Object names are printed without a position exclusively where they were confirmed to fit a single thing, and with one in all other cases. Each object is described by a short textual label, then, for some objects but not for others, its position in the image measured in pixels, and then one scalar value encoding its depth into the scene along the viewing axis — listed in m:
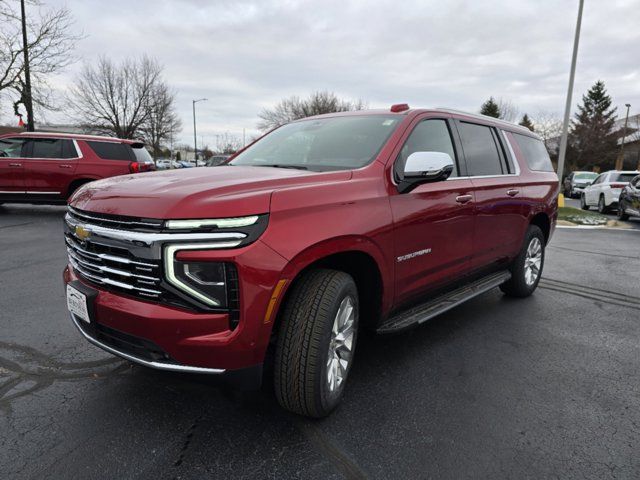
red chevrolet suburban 1.99
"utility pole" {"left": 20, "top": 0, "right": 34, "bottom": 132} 17.15
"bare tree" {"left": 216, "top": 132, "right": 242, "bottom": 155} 84.26
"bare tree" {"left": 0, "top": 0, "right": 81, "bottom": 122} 17.86
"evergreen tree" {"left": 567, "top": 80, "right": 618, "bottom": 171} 48.41
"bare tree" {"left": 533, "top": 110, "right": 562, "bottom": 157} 53.62
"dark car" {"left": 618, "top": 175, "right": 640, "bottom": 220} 12.10
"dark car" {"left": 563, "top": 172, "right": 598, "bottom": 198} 25.57
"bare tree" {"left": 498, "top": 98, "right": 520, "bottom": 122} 55.49
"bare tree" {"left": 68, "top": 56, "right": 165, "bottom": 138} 35.03
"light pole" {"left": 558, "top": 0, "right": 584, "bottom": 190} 15.70
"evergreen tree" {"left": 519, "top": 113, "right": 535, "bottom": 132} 59.84
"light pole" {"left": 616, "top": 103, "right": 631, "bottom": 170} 46.57
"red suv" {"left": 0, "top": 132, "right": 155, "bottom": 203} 9.95
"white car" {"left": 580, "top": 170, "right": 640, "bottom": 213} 14.76
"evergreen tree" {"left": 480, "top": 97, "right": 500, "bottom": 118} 54.25
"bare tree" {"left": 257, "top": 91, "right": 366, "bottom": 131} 45.19
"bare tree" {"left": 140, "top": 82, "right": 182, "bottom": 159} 36.92
